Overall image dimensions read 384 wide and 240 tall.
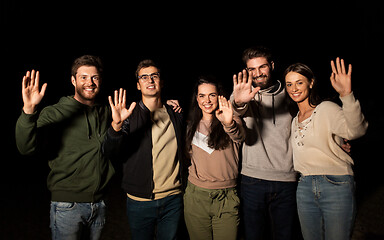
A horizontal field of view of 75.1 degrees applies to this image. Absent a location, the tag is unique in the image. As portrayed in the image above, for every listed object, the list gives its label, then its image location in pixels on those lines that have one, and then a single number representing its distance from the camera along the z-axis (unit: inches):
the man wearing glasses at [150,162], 76.7
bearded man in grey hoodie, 79.5
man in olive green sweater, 68.7
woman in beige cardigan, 63.6
